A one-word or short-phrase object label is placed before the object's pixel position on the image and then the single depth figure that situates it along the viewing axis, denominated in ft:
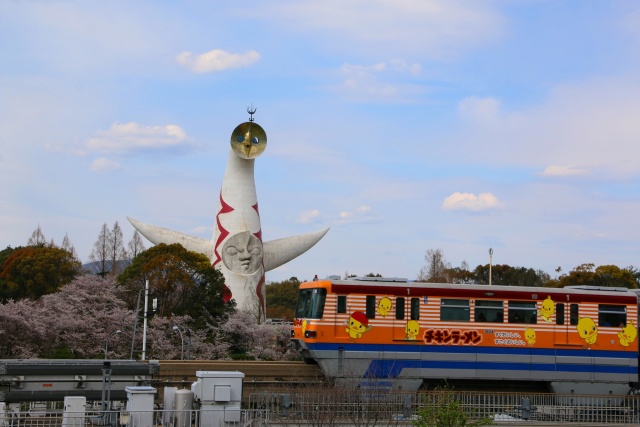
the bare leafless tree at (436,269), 336.70
